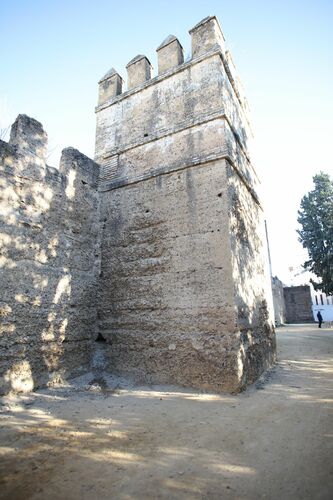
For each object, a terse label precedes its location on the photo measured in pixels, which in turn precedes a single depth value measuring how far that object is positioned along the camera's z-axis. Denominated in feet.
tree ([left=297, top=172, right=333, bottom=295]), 63.97
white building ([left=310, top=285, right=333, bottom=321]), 97.40
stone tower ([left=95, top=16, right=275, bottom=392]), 14.96
